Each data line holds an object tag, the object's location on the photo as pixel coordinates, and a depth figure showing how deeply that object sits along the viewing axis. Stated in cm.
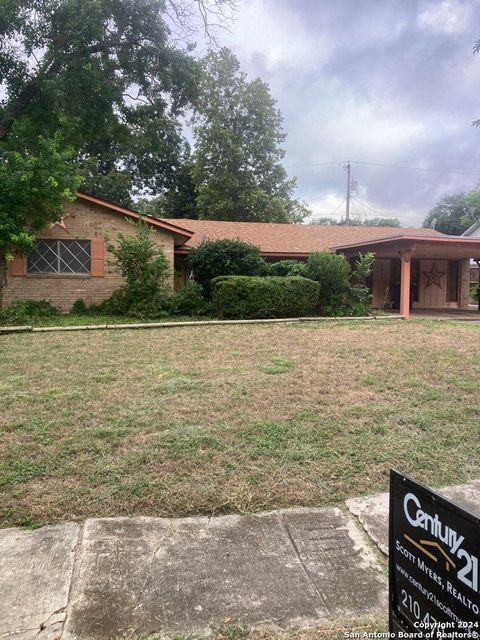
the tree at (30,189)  1019
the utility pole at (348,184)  3747
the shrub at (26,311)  1121
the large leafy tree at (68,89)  1028
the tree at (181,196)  3177
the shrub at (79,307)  1337
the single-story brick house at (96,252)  1326
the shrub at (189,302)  1311
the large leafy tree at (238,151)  2741
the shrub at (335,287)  1323
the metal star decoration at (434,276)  1895
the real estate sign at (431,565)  122
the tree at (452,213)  4708
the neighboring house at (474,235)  2680
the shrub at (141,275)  1241
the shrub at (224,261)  1435
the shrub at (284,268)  1409
